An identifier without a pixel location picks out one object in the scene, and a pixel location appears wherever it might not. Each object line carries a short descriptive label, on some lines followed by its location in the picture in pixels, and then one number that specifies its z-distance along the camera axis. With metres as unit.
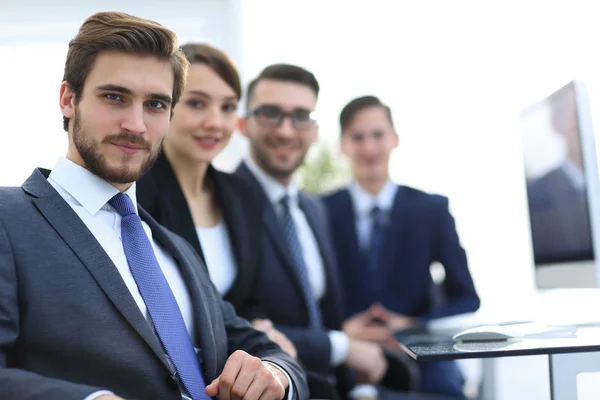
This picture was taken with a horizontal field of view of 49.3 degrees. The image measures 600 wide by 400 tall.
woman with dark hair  2.29
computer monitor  2.37
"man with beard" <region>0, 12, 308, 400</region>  1.32
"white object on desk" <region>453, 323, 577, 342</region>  1.76
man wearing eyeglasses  2.58
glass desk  1.51
